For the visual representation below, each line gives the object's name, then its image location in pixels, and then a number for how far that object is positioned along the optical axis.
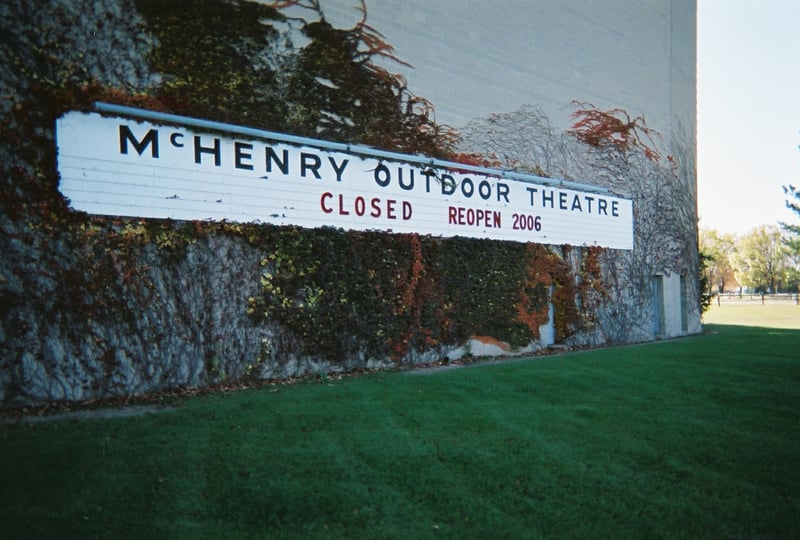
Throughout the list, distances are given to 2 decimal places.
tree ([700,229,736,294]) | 83.19
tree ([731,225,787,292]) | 77.19
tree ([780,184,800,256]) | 22.47
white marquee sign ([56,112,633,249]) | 7.02
